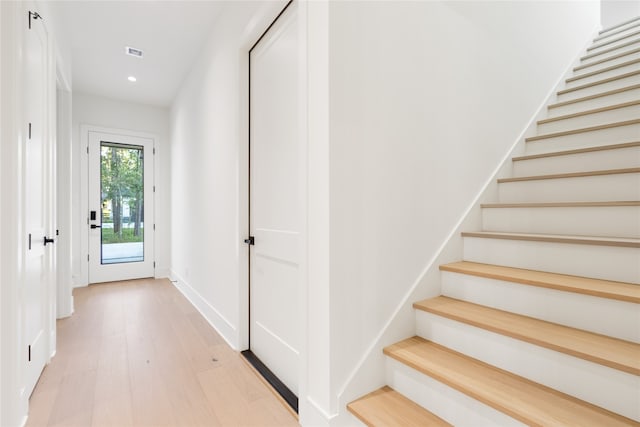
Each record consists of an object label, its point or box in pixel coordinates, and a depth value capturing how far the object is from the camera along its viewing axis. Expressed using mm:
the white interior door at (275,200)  1806
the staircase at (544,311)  1080
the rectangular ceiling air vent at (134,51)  3396
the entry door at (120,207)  4598
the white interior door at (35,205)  1725
